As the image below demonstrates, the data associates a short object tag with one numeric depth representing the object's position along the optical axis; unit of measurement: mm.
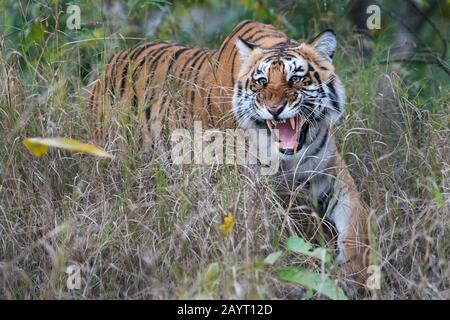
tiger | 8656
